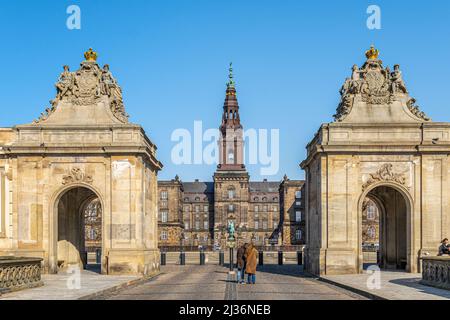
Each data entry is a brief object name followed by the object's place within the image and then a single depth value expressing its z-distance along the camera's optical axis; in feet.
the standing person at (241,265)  112.68
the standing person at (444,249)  104.99
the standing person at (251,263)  107.04
